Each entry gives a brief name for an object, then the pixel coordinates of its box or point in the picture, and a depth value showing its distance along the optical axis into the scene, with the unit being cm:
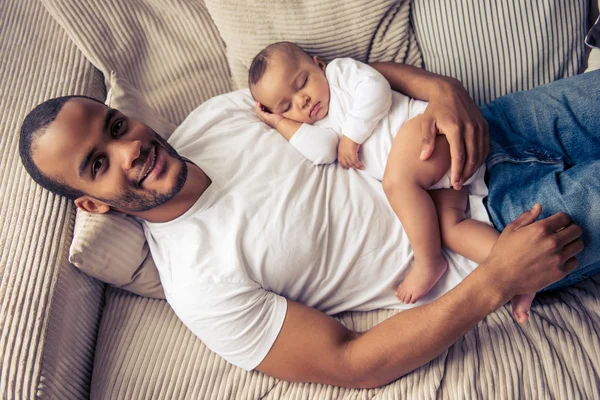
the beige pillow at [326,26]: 148
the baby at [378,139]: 122
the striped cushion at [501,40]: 142
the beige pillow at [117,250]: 124
